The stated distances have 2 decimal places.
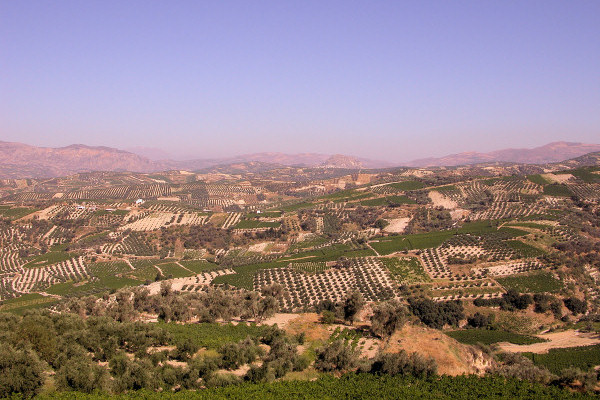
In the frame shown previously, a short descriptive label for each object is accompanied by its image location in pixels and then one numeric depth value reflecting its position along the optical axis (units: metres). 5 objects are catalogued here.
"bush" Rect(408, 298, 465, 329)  47.57
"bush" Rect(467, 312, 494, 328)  48.09
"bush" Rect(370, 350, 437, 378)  24.67
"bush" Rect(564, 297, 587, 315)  49.72
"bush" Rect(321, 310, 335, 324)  37.25
